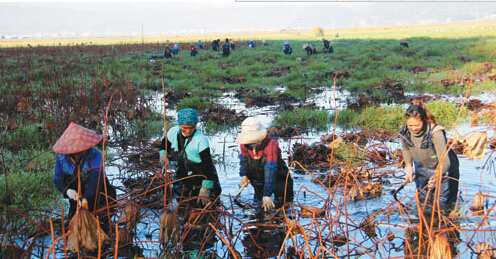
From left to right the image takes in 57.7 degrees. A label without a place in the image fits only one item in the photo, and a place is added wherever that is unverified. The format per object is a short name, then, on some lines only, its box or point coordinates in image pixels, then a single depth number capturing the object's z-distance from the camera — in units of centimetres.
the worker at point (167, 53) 2092
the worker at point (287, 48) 2233
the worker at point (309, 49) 2213
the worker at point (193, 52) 2198
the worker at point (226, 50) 2117
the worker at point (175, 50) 2397
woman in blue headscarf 394
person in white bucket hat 392
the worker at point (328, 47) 2280
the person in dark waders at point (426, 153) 357
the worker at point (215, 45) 2566
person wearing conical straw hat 334
